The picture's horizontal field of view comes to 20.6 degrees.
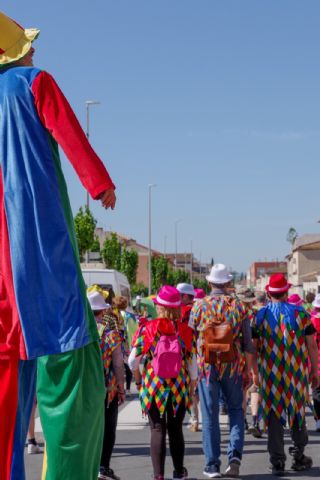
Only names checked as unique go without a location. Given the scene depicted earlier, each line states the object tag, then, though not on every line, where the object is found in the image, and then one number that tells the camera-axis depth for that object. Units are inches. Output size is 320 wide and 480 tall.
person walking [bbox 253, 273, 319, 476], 316.5
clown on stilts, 134.0
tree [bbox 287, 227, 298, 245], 7150.6
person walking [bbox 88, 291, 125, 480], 320.8
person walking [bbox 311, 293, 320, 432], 412.2
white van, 894.4
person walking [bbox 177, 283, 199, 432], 429.5
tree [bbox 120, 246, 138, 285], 2730.1
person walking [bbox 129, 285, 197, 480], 297.9
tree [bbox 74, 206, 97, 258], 1432.1
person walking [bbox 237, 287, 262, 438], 416.2
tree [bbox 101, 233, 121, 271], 2486.7
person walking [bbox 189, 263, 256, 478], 309.9
